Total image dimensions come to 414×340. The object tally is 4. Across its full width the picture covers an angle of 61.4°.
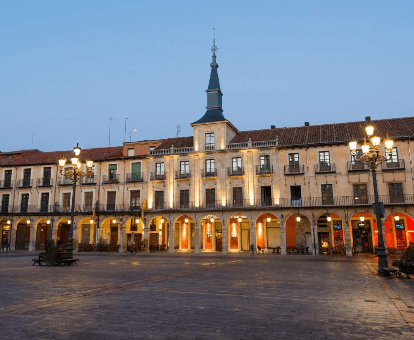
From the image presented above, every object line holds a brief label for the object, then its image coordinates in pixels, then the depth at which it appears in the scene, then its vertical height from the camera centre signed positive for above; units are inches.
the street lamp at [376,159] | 586.9 +127.3
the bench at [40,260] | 784.9 -59.5
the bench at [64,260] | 766.5 -58.1
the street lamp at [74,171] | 792.9 +148.7
